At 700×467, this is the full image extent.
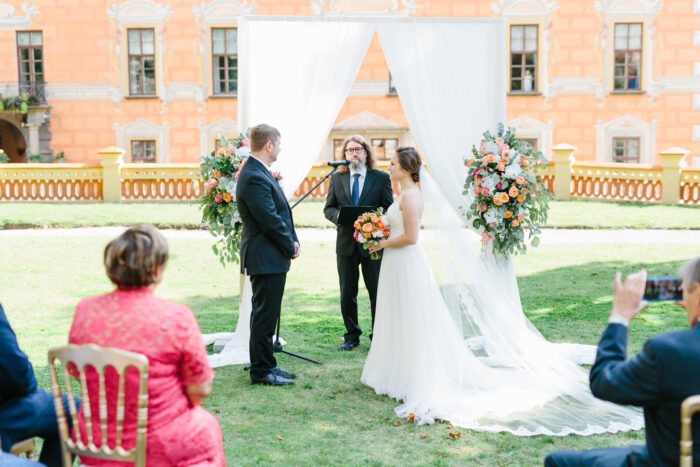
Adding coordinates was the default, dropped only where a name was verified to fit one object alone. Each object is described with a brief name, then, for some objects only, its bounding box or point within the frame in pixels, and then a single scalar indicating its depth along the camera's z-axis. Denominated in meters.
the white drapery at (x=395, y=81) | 7.36
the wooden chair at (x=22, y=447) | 3.54
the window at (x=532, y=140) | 22.91
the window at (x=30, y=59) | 23.05
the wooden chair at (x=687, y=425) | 2.67
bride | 5.49
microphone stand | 6.93
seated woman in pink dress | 3.08
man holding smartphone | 2.76
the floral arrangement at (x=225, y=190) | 7.02
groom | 6.10
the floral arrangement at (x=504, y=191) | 6.79
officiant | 7.43
